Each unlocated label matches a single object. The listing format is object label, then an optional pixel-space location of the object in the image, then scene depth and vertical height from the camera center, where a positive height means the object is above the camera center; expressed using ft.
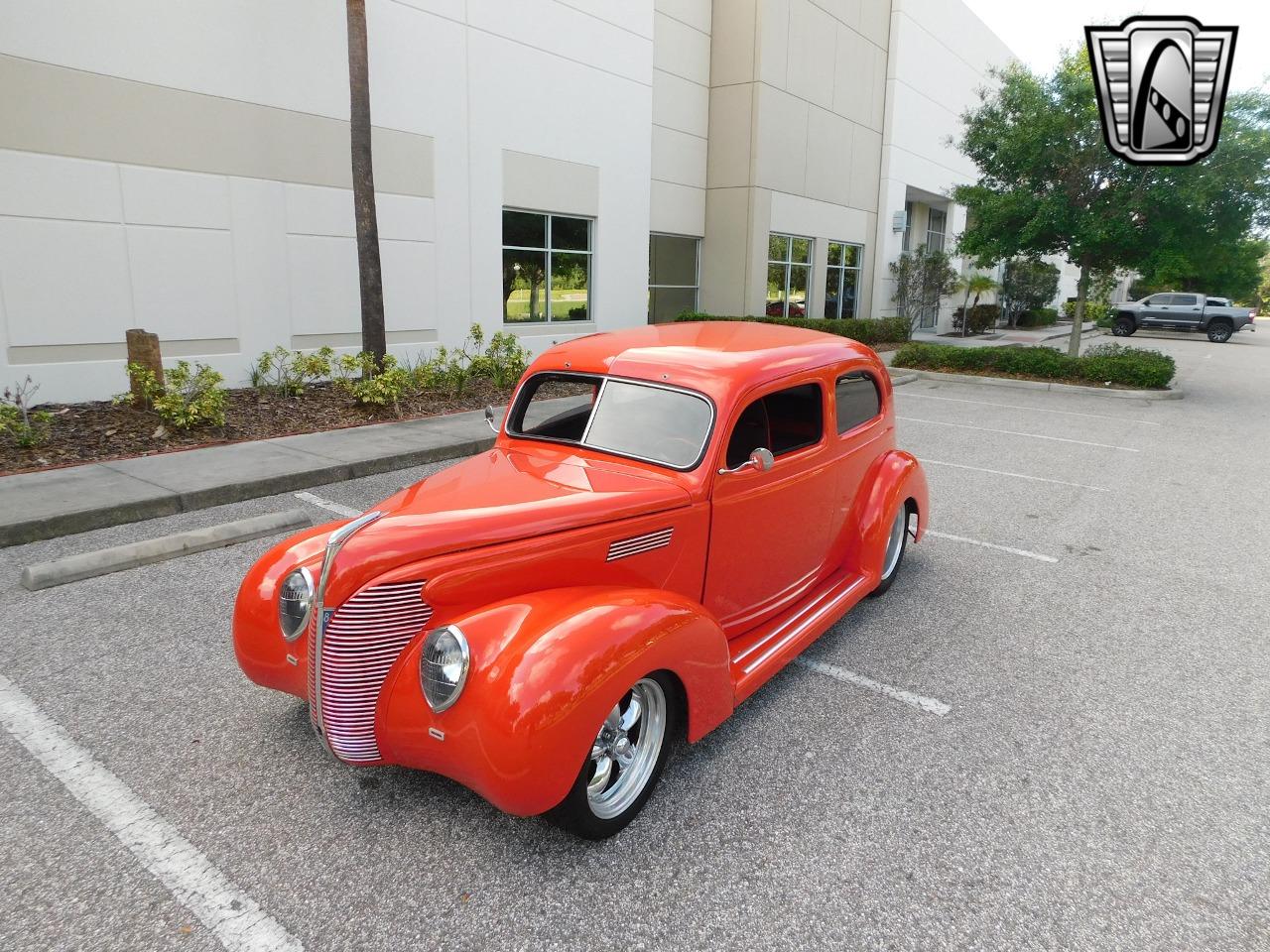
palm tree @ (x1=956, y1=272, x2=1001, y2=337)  96.58 +3.29
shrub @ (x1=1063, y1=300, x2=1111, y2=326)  118.19 +0.83
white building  30.60 +7.15
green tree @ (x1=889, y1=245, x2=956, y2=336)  88.99 +3.66
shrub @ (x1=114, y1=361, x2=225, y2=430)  28.30 -3.58
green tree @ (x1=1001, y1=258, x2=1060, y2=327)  113.56 +4.07
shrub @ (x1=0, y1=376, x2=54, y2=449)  25.40 -4.20
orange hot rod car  8.79 -3.59
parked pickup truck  102.63 +0.40
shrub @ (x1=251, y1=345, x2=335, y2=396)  35.29 -3.14
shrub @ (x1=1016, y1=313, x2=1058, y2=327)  121.99 -0.45
